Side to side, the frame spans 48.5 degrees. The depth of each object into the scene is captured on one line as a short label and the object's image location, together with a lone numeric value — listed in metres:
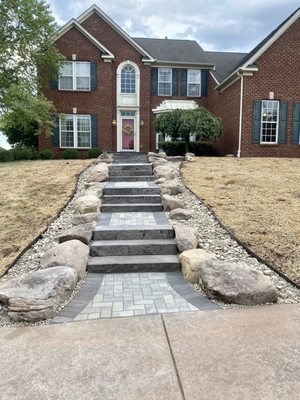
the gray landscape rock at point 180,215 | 6.13
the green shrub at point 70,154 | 17.09
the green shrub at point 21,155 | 16.89
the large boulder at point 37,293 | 3.30
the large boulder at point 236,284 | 3.61
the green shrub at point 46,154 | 16.94
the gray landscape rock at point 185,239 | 4.88
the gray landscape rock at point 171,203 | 6.63
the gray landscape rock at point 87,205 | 6.41
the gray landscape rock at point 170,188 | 7.57
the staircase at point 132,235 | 4.60
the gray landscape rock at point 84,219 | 5.92
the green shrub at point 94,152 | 17.27
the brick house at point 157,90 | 15.63
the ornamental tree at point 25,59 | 15.13
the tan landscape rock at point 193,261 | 4.16
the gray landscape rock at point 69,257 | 4.22
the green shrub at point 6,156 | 16.30
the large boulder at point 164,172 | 9.05
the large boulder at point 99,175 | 8.90
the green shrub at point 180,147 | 17.46
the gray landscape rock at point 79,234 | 5.08
